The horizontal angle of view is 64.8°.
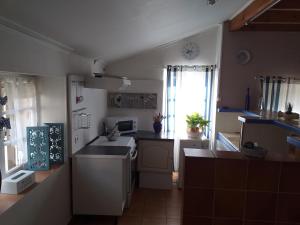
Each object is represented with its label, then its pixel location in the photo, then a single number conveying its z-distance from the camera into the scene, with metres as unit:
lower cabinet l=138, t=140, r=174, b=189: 3.57
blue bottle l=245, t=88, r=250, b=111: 3.60
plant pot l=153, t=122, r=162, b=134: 3.92
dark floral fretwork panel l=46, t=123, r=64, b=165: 2.33
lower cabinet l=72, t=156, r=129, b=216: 2.57
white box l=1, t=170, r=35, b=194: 1.73
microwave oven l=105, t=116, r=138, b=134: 3.75
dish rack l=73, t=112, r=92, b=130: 2.60
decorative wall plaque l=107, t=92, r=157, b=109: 4.12
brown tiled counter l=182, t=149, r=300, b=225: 1.42
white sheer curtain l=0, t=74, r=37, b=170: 1.98
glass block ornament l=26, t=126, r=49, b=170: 2.17
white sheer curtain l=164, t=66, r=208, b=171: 4.02
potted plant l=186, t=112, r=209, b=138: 3.68
